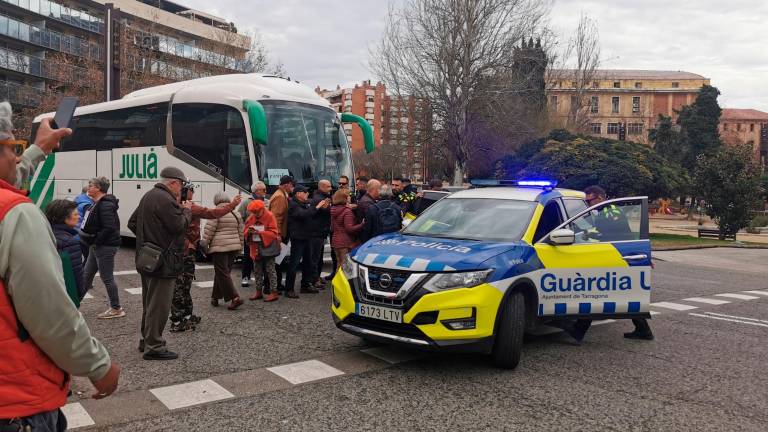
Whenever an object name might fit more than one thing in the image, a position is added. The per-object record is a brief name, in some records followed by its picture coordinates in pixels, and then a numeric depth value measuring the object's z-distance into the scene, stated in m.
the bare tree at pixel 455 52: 29.75
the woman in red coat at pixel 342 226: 8.80
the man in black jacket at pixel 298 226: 8.63
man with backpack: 8.52
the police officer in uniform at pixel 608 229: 6.45
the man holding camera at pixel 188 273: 6.63
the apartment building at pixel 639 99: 103.19
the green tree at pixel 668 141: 70.62
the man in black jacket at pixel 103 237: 6.81
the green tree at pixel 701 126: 68.69
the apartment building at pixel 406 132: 33.38
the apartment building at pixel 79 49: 32.16
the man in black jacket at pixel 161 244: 5.40
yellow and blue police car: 5.02
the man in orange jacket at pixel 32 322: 1.77
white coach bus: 11.01
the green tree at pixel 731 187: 24.28
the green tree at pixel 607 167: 23.81
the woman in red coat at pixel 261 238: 8.15
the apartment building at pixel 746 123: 106.56
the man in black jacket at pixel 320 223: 8.77
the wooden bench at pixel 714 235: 25.59
